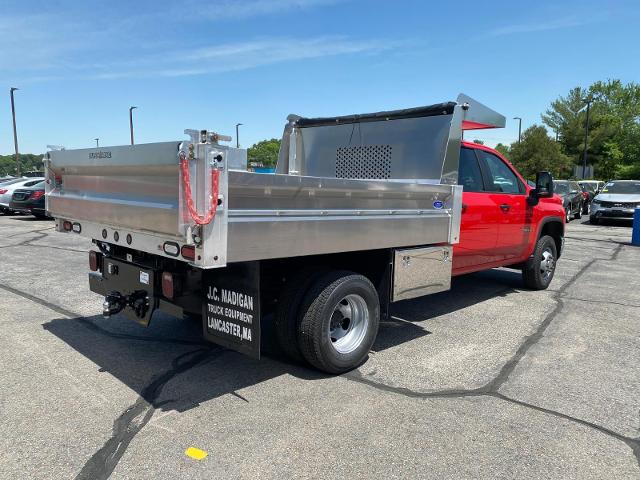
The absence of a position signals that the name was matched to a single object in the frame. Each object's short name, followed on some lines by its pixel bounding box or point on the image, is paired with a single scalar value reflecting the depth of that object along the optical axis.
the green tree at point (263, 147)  73.36
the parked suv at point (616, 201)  18.78
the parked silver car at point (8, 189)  19.67
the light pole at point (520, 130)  50.19
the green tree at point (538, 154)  45.88
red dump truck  3.13
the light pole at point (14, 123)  35.46
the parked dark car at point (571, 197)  20.88
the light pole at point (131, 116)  41.53
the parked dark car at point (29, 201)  17.91
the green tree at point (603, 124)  48.06
